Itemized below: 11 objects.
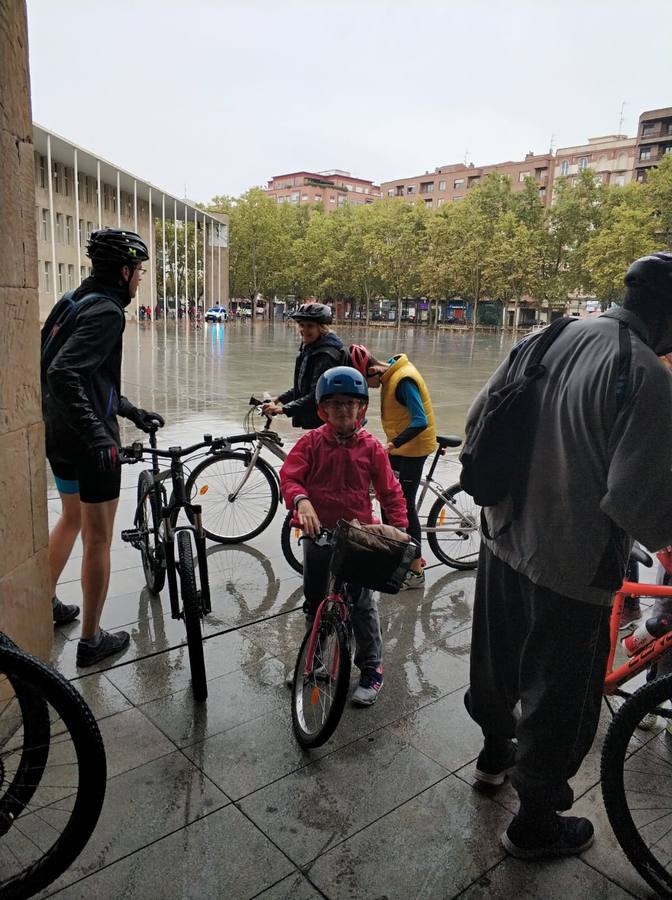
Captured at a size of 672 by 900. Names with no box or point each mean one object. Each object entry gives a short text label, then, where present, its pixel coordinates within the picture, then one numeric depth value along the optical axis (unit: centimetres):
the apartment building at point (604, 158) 8181
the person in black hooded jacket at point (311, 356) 456
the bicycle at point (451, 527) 491
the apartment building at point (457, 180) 8750
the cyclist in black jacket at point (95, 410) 309
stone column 258
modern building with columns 4159
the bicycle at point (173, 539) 310
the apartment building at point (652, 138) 7025
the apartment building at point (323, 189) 13125
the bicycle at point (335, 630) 255
